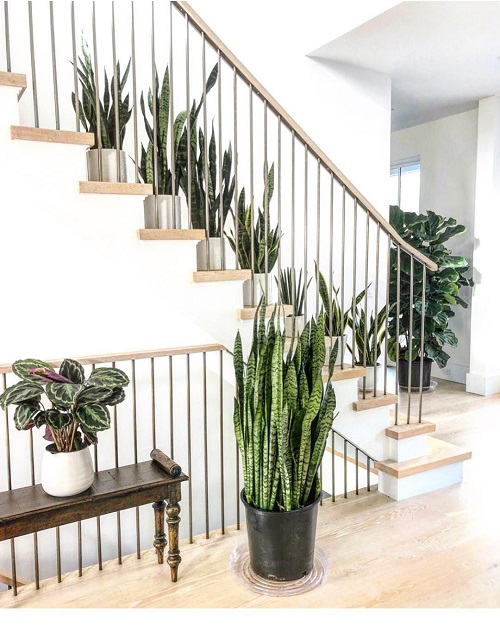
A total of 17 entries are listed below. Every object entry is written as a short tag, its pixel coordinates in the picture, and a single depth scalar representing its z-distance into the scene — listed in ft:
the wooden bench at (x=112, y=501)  6.37
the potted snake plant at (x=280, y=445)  7.07
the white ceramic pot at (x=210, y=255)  8.72
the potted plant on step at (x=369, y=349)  9.98
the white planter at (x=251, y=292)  9.60
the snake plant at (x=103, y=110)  8.54
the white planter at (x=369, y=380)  10.37
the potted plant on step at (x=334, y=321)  9.77
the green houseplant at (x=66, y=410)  6.26
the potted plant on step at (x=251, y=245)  9.19
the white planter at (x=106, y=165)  8.11
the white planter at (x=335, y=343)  9.74
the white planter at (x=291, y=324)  9.91
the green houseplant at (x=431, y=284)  17.48
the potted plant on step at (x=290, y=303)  9.73
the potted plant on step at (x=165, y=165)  8.38
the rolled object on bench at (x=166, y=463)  7.24
